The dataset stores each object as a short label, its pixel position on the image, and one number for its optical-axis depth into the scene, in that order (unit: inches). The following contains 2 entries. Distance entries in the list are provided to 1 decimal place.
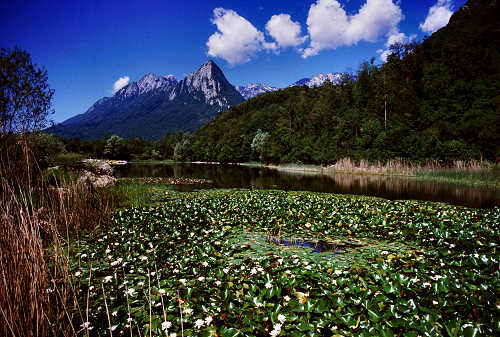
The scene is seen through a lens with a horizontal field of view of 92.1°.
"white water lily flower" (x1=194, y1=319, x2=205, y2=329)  111.5
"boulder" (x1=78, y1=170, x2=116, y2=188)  548.6
